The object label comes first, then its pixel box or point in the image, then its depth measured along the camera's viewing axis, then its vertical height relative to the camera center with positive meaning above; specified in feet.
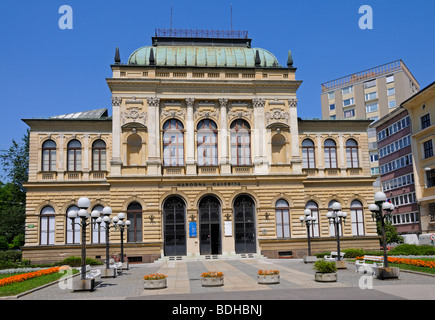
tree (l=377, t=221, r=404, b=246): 201.40 -8.66
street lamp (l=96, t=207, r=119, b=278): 89.54 -4.25
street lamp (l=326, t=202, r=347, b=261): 99.50 +0.57
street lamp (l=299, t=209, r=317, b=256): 117.50 -0.11
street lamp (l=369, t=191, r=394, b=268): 76.71 +1.74
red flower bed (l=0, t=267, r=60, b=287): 80.29 -9.65
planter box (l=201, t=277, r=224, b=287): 71.77 -9.47
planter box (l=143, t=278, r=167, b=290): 71.41 -9.49
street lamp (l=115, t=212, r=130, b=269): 103.30 +0.07
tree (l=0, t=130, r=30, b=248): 221.66 +23.07
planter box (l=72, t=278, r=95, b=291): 71.05 -9.29
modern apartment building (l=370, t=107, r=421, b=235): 212.84 +22.53
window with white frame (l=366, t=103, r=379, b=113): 334.65 +78.59
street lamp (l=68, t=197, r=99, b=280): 72.54 +1.26
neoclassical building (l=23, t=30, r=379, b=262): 142.61 +16.03
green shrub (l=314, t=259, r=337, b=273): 72.43 -7.78
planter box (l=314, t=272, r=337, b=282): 72.33 -9.35
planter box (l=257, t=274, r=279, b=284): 73.15 -9.48
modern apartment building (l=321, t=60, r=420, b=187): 321.11 +89.52
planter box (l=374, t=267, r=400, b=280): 74.18 -9.25
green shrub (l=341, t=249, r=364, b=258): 129.39 -10.36
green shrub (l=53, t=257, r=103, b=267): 126.21 -10.15
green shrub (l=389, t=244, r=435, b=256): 126.11 -9.83
